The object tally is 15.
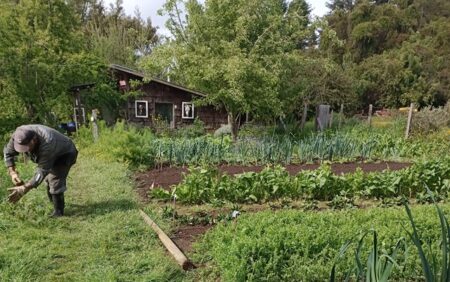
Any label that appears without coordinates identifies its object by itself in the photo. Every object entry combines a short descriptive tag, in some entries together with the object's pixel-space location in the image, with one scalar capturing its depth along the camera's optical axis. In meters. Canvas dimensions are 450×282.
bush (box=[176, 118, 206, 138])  14.34
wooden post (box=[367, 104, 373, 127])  15.15
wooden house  16.56
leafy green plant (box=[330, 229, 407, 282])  1.65
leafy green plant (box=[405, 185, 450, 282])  1.50
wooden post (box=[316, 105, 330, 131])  15.43
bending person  4.41
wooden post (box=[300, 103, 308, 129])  15.23
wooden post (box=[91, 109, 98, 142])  10.80
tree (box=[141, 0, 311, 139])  9.13
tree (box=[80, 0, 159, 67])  22.16
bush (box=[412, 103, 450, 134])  12.69
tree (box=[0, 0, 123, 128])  10.86
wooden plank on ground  3.43
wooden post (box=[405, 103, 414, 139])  12.25
